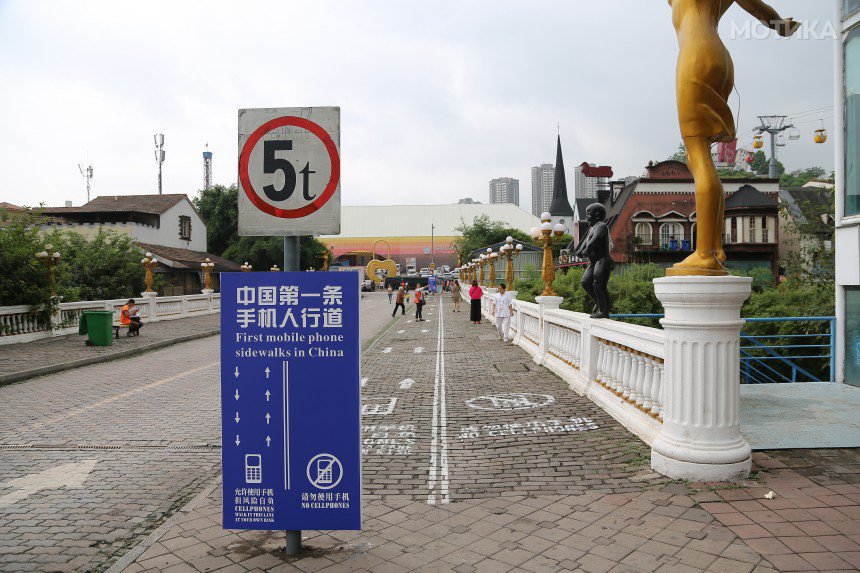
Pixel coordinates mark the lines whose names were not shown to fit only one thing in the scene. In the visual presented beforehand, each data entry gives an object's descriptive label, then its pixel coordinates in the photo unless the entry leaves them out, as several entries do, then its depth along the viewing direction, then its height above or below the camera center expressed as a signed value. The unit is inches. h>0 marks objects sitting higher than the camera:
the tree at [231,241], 2428.9 +136.0
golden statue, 213.8 +57.4
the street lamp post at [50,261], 783.7 +18.8
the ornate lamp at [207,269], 1455.5 +14.0
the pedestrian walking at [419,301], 1165.5 -51.6
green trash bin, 693.3 -56.6
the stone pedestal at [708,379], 200.7 -34.8
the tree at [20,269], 746.2 +8.7
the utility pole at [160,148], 2765.7 +559.6
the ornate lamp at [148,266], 1100.5 +16.8
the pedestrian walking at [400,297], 1291.3 -48.1
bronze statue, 383.2 +9.7
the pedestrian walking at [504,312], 719.1 -45.3
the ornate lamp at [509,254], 999.3 +30.4
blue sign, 149.3 -29.1
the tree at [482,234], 3169.3 +196.6
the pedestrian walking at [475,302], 1023.6 -47.7
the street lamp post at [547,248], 572.4 +23.3
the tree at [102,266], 1147.9 +17.9
